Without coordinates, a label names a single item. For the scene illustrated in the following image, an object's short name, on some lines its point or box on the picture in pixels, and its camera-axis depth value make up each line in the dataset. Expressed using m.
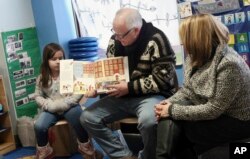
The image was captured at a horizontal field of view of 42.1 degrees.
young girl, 2.33
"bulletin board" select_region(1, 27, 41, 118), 3.11
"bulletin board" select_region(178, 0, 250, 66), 2.46
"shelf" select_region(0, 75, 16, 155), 3.00
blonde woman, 1.56
